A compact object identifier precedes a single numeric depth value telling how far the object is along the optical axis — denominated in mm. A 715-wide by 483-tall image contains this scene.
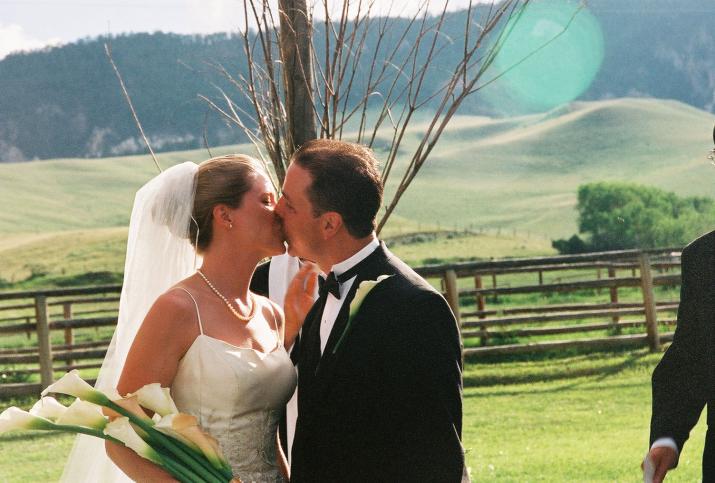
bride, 2787
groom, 2512
